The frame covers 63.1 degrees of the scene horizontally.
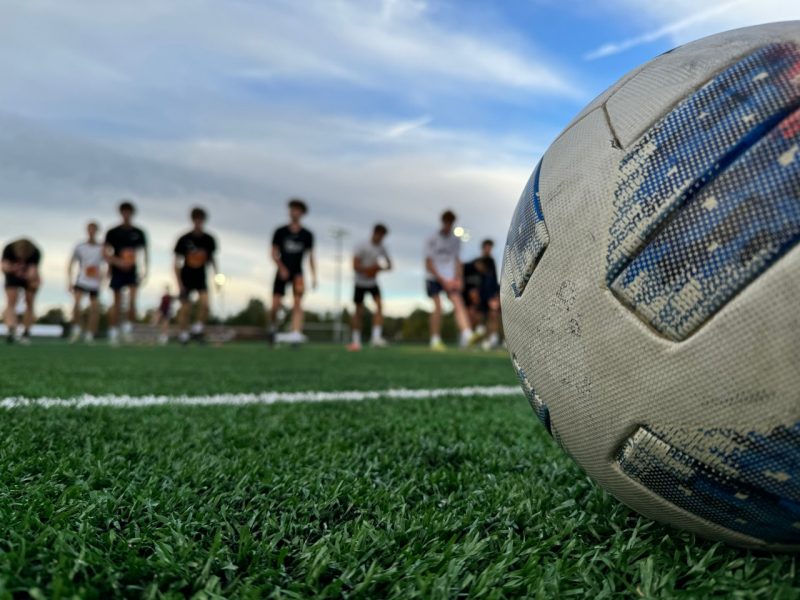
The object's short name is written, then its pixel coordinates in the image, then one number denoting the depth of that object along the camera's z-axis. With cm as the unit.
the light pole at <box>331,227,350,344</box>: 4384
